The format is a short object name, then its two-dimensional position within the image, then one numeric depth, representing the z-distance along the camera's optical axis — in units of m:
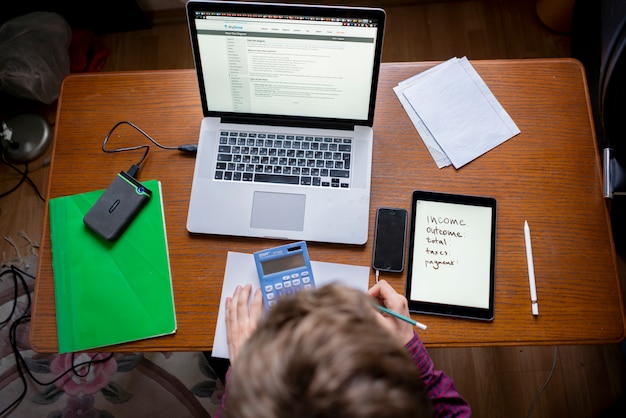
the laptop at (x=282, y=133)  0.82
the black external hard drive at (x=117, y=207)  0.90
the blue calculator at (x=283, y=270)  0.85
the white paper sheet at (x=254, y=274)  0.87
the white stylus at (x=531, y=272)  0.86
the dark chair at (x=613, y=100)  0.75
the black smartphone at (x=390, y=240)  0.87
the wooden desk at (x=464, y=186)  0.86
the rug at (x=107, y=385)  1.39
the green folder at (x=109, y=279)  0.86
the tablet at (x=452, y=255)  0.86
